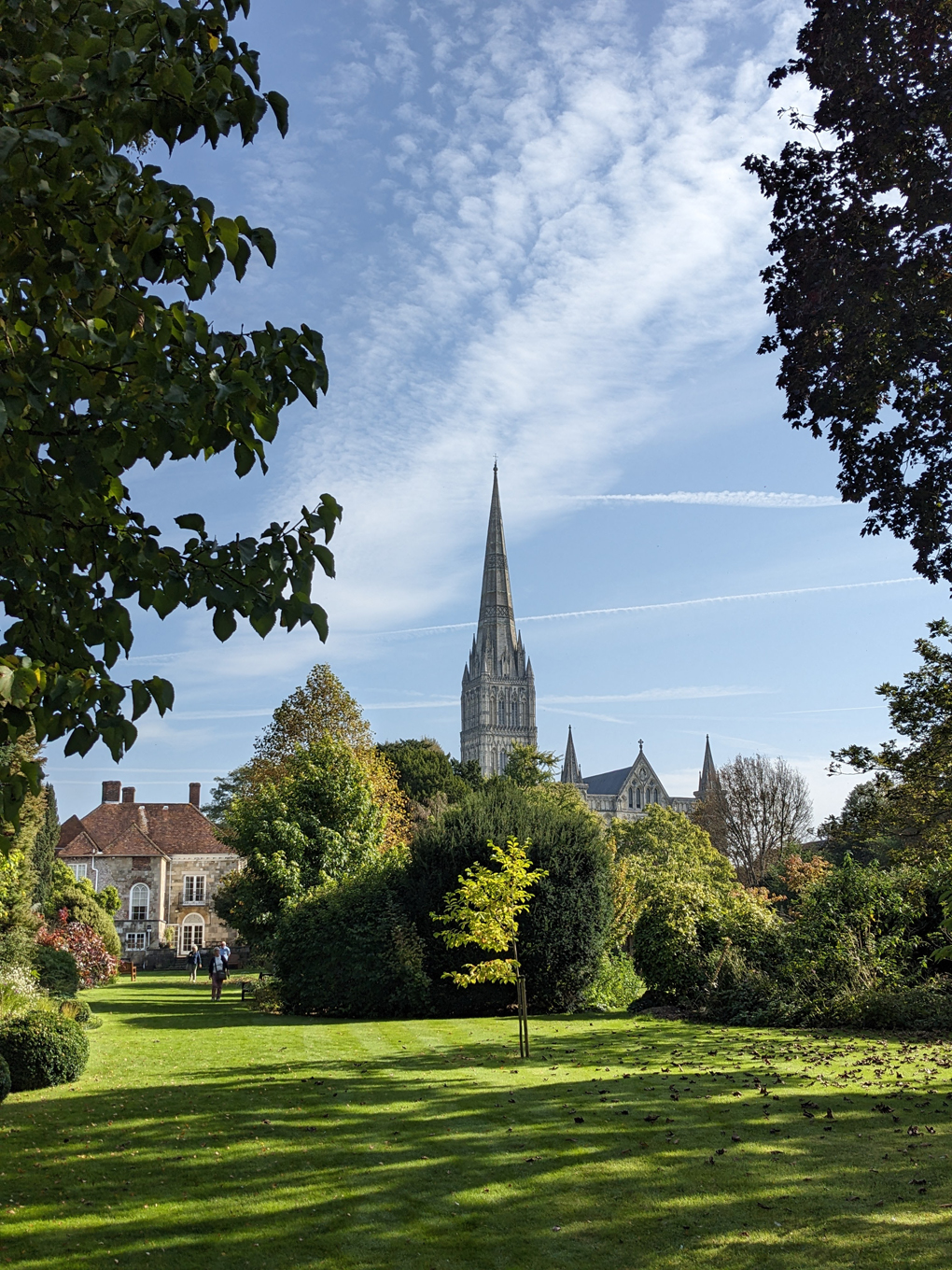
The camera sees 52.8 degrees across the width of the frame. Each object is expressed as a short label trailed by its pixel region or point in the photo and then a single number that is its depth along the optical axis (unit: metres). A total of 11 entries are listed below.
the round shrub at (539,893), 22.09
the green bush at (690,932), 20.73
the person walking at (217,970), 28.14
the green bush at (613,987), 22.83
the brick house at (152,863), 53.16
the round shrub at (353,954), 22.00
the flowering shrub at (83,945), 25.91
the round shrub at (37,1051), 12.65
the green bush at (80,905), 34.12
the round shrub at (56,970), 20.83
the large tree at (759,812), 54.69
